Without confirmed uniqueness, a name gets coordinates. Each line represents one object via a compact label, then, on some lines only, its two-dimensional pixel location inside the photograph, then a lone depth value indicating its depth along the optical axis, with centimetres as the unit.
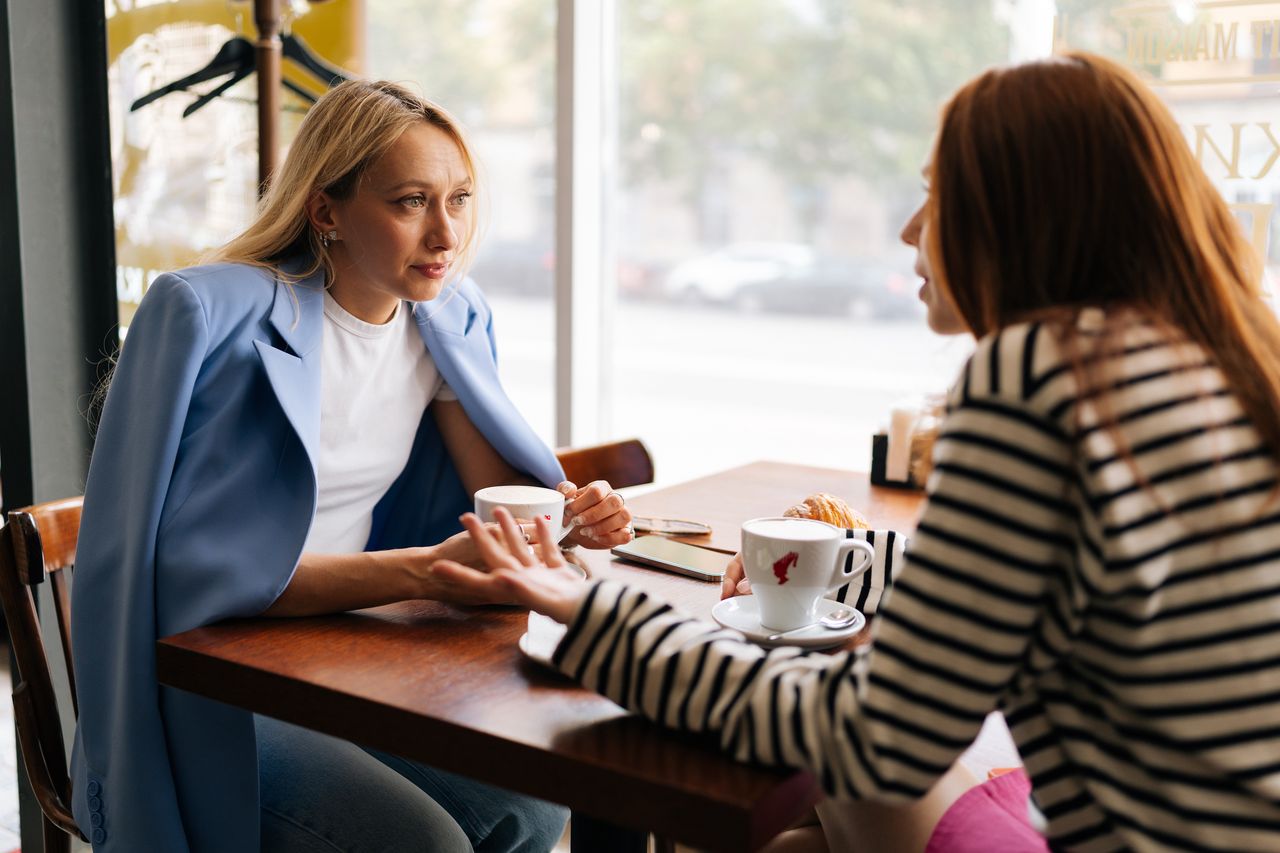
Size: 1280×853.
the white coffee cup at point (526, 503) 118
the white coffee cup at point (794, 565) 105
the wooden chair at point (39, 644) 137
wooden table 83
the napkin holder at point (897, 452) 190
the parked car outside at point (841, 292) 350
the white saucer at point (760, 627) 108
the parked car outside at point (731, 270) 375
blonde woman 121
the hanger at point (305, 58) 243
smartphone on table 137
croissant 149
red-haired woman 76
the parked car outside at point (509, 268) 407
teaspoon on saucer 109
